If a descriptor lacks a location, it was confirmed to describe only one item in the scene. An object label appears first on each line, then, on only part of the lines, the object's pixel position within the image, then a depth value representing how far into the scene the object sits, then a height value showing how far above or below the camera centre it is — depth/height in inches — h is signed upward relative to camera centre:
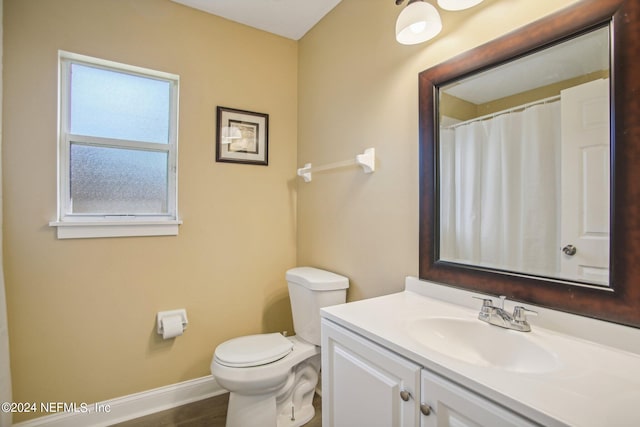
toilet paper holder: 69.7 -23.9
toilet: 57.1 -29.6
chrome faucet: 35.9 -12.6
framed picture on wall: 78.2 +21.2
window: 64.3 +14.9
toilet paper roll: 67.9 -25.7
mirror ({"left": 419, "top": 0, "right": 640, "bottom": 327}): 30.6 +6.3
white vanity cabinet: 26.1 -18.8
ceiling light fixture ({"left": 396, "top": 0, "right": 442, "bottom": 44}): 44.7 +29.2
